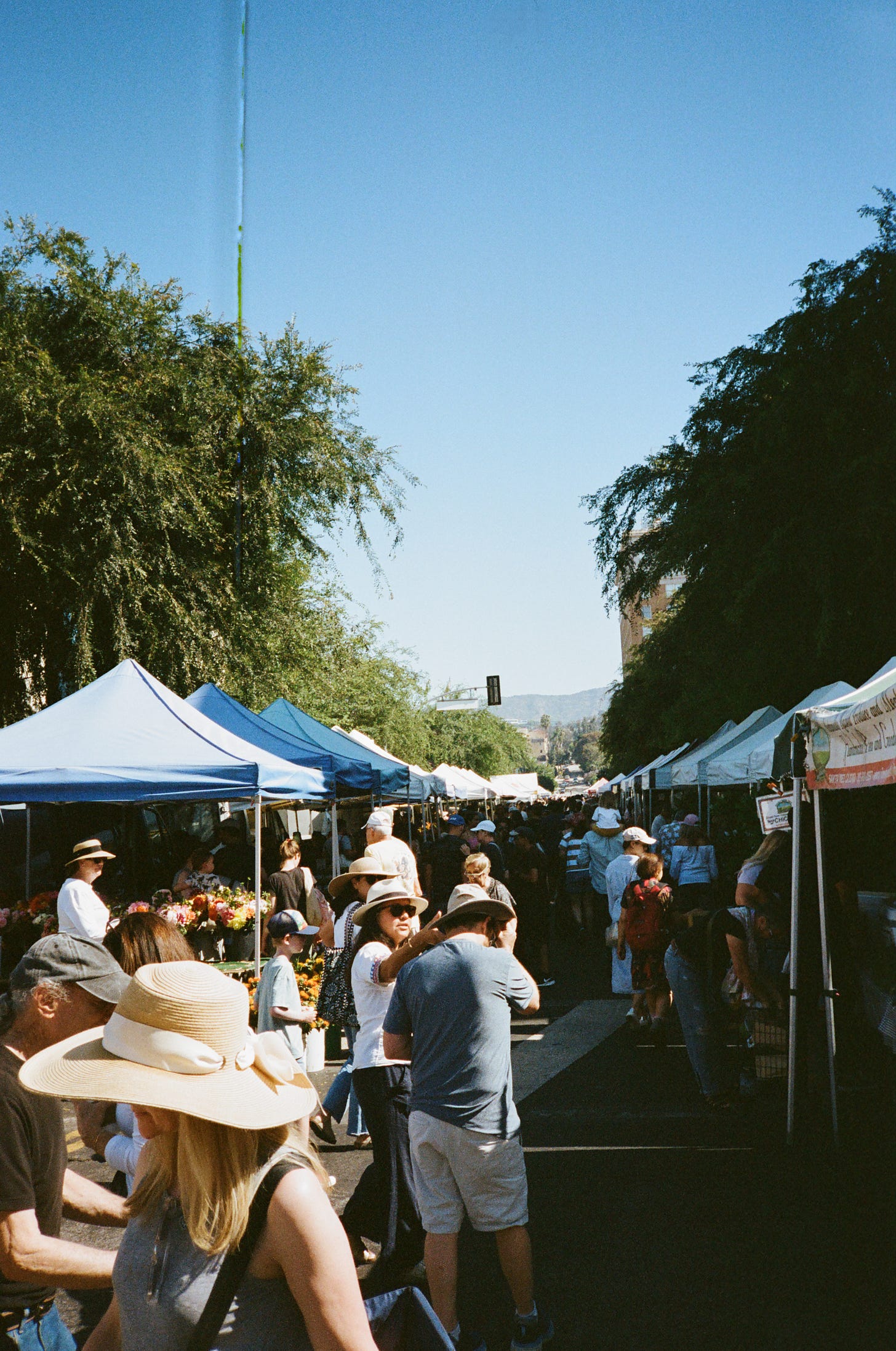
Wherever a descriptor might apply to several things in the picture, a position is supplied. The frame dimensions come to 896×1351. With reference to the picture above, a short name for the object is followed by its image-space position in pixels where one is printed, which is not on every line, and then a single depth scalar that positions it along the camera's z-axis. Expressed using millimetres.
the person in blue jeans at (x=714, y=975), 6906
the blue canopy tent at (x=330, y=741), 14562
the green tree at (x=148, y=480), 15711
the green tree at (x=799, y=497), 13992
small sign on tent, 8172
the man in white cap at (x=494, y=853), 12281
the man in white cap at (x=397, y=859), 5875
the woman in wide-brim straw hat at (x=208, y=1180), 1731
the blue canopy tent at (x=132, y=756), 8562
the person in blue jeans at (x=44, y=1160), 2381
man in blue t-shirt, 3836
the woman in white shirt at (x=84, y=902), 8398
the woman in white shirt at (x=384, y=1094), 4535
